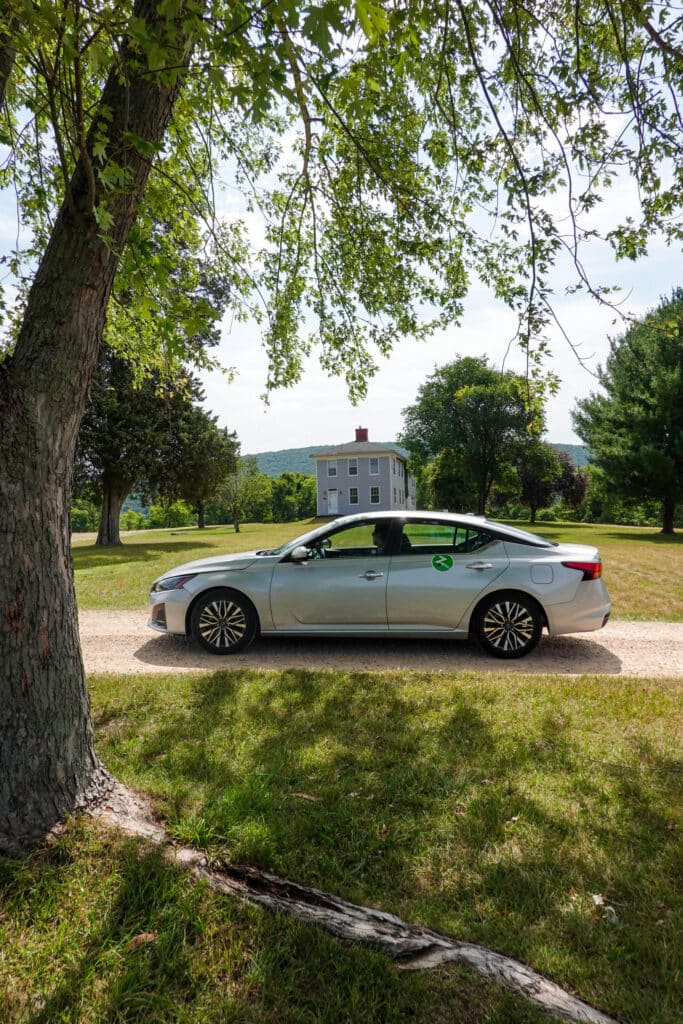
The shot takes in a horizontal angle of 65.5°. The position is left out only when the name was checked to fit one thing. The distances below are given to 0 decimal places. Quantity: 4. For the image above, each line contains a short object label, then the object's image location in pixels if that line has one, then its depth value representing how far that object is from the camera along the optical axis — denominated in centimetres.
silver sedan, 605
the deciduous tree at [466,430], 4303
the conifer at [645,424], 2755
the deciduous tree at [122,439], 2147
